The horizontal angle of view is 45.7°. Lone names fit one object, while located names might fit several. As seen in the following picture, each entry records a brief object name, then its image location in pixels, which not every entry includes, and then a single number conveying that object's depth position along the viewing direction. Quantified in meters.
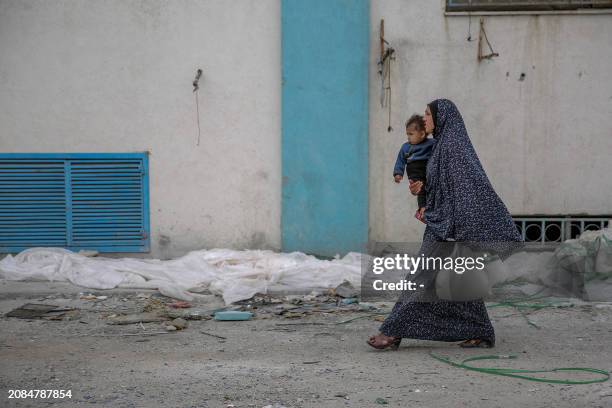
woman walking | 4.85
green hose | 4.33
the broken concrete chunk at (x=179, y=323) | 5.81
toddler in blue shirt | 6.03
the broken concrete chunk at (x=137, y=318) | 6.02
